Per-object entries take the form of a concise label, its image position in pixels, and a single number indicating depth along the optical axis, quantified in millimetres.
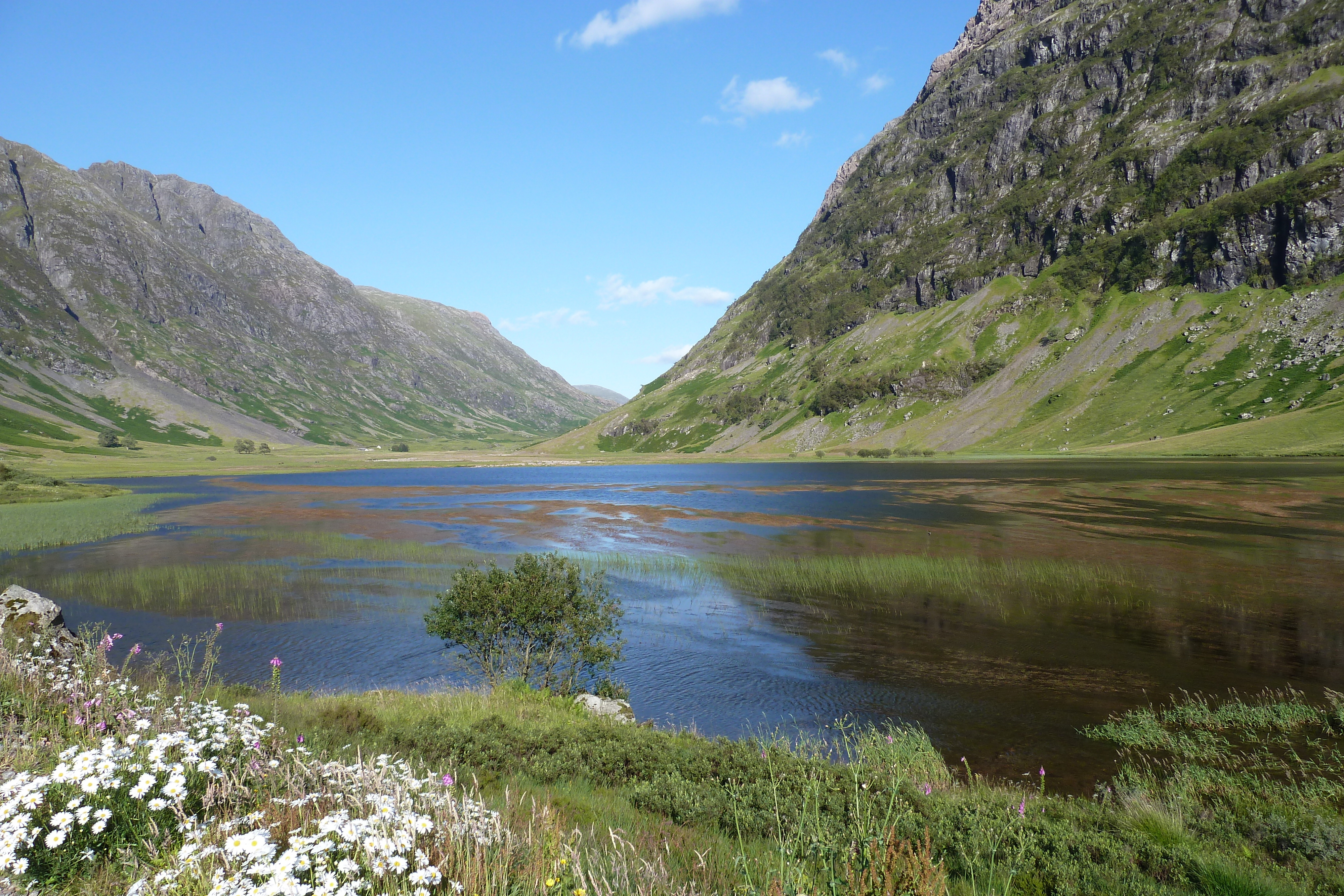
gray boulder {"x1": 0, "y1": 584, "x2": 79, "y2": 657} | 20703
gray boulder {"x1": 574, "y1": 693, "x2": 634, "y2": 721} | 20828
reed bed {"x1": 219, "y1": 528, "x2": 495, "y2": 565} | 56031
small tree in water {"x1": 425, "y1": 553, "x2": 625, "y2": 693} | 25344
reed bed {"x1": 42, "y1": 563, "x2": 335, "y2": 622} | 39031
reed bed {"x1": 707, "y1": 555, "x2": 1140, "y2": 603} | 40125
